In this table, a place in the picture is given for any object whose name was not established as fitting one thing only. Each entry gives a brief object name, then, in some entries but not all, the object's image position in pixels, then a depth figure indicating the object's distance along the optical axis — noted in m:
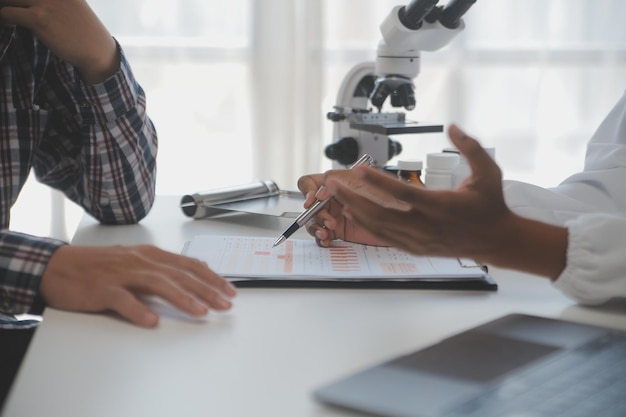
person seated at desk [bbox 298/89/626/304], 0.81
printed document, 1.02
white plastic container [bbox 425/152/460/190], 1.30
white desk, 0.67
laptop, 0.61
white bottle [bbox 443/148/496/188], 1.30
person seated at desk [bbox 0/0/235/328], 1.32
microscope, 1.58
